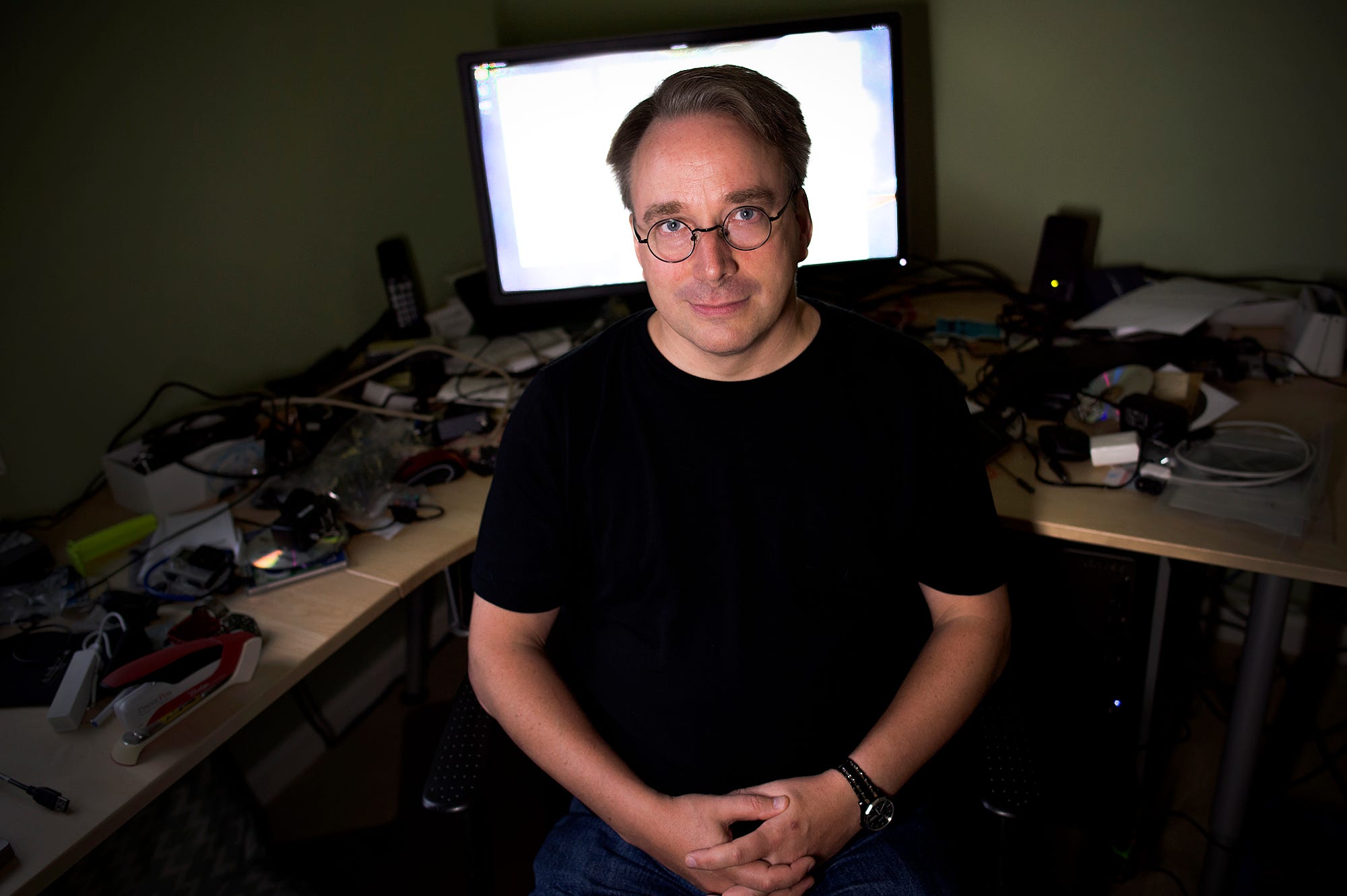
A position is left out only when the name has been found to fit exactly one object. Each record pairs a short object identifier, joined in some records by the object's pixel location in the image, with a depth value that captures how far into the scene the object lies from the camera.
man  1.07
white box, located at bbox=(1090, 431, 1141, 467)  1.35
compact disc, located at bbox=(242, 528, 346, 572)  1.30
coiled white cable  1.26
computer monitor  1.63
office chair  0.98
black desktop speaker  1.78
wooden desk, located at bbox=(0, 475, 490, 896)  0.93
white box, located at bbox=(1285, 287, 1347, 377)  1.51
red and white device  1.00
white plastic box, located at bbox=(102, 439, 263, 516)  1.43
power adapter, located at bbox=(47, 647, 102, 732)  1.05
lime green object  1.31
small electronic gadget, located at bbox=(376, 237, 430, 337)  1.95
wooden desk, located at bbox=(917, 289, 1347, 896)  1.16
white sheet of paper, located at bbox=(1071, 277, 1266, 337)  1.61
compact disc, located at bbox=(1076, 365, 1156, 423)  1.49
